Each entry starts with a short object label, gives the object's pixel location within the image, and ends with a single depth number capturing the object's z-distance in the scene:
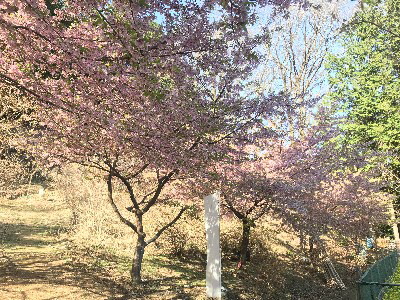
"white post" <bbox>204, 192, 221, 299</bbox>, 6.85
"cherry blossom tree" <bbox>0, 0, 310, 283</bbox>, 3.99
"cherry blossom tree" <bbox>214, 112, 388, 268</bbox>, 9.55
